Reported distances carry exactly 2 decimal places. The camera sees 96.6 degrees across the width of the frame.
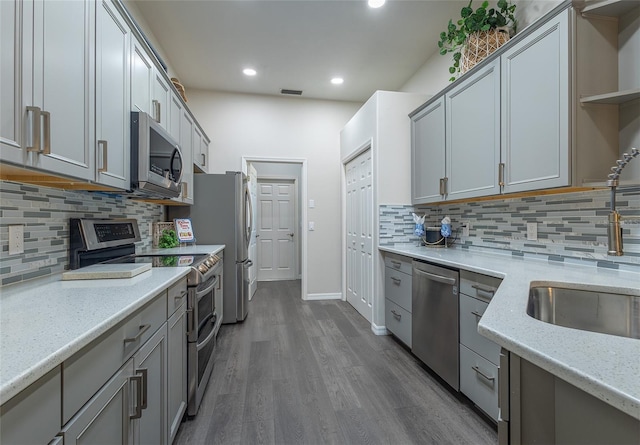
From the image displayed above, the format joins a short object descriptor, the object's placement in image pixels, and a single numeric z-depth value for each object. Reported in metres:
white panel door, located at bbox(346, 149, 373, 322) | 3.20
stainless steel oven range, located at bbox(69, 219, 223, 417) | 1.63
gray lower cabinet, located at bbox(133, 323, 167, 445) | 1.04
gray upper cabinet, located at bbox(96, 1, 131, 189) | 1.38
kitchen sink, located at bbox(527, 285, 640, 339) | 1.06
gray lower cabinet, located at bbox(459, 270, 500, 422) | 1.55
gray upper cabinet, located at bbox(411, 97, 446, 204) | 2.55
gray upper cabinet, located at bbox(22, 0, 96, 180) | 0.98
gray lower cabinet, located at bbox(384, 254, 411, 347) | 2.47
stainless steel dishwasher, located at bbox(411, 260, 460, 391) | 1.87
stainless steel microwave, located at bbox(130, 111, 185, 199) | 1.70
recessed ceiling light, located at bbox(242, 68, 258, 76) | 3.44
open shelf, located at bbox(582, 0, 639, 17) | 1.40
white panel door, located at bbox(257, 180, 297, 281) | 5.57
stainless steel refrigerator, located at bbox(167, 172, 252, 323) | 3.16
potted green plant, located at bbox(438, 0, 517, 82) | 2.04
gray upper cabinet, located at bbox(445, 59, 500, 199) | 1.96
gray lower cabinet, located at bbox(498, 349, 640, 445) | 0.46
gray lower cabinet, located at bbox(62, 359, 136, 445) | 0.70
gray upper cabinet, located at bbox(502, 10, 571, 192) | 1.49
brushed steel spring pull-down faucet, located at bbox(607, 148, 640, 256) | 1.15
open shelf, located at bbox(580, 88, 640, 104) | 1.34
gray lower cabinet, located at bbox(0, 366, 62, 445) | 0.50
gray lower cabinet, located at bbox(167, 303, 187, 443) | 1.37
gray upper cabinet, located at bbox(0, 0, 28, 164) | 0.87
